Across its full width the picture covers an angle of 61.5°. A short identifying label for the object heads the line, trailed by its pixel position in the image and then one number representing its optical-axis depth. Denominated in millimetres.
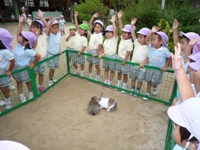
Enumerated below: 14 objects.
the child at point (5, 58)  2883
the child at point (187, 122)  919
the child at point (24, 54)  3270
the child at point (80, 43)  4438
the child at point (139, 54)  3584
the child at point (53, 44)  4156
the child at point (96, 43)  4281
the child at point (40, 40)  3752
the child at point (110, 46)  4078
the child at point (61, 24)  12337
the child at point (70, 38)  4698
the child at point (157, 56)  3330
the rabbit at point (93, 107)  3292
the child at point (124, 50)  3838
